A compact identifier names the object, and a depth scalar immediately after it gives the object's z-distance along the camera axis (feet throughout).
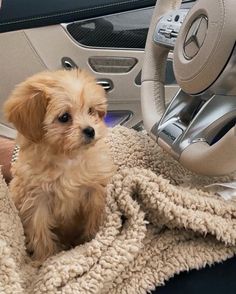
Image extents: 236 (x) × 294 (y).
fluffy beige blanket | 3.05
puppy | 3.51
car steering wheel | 3.29
